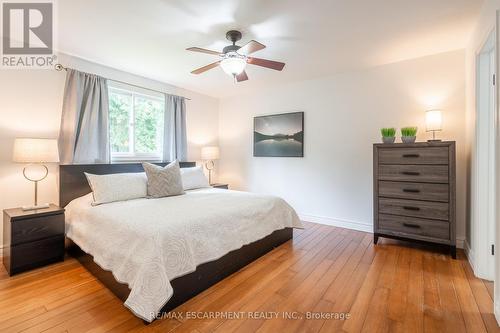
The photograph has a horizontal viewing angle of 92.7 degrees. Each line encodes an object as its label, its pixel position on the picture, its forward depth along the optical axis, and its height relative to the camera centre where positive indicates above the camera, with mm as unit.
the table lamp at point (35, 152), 2330 +125
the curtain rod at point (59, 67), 2887 +1181
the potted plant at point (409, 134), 2824 +362
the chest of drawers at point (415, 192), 2571 -314
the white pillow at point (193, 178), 3596 -220
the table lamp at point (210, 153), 4516 +217
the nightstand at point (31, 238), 2205 -715
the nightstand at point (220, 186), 4342 -393
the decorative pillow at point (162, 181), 2990 -215
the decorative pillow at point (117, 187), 2619 -262
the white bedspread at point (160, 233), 1575 -581
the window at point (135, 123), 3502 +653
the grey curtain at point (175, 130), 4074 +603
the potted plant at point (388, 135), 2945 +370
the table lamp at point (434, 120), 2804 +531
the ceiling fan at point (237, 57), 2205 +1049
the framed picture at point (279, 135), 4098 +532
